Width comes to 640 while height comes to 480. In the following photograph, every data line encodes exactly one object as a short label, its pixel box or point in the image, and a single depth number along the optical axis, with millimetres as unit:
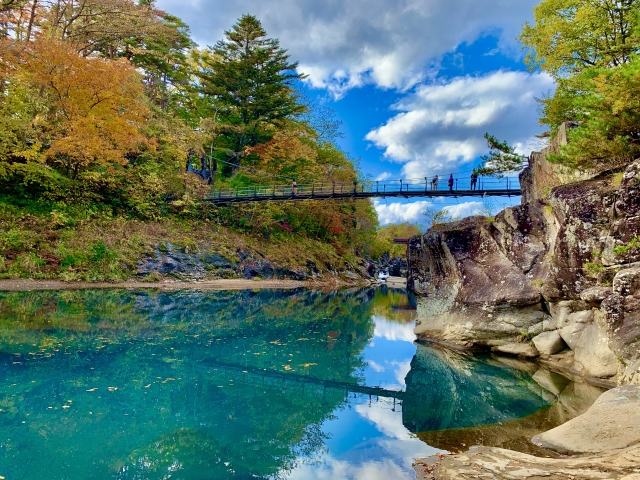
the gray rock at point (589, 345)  7547
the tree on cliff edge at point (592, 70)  7512
